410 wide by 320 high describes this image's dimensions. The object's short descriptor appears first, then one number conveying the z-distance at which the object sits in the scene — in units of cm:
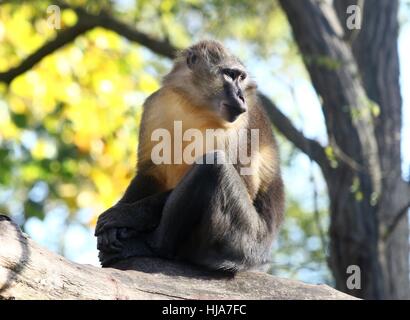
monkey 732
